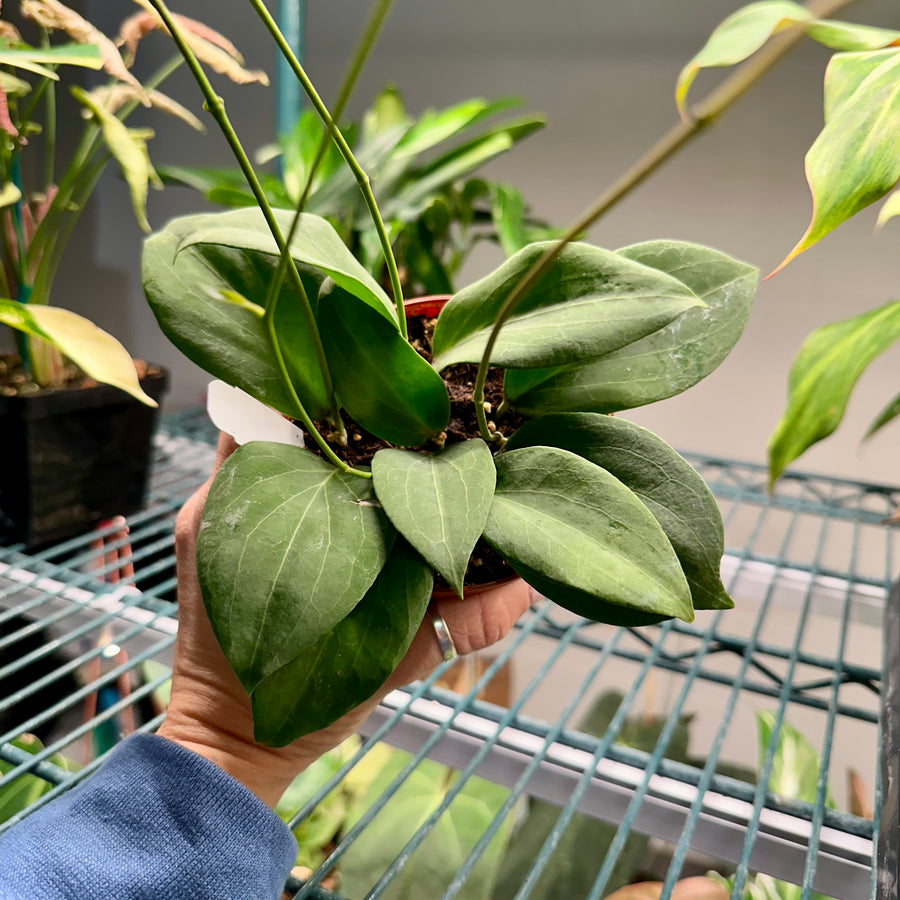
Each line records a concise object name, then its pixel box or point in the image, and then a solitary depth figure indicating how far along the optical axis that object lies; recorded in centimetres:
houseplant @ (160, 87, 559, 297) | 82
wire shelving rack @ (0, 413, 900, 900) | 41
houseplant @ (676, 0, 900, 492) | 34
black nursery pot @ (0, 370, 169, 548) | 68
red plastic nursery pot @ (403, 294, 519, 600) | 42
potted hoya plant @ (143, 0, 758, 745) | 27
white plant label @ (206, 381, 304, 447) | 36
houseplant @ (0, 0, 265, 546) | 63
